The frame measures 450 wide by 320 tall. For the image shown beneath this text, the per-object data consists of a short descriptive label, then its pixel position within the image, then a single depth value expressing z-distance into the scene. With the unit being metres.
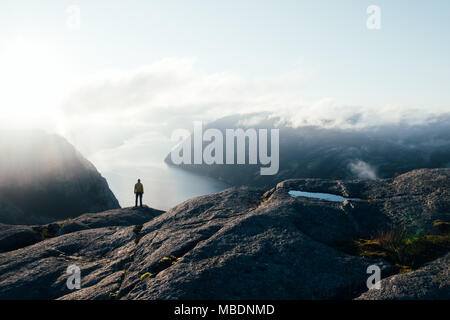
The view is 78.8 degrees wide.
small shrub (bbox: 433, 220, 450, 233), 11.90
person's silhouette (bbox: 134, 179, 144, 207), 30.88
